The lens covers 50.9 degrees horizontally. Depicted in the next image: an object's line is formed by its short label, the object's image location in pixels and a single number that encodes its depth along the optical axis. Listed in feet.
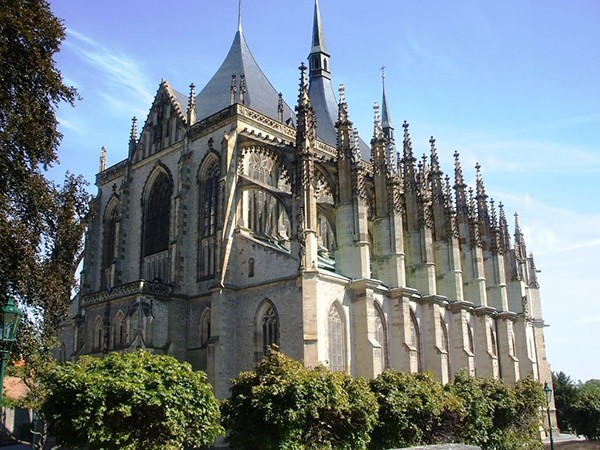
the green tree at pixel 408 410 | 70.74
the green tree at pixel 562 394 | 163.53
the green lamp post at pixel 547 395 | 93.77
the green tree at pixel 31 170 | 54.39
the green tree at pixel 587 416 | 112.16
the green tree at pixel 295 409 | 59.72
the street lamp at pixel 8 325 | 37.91
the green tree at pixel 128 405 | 49.26
